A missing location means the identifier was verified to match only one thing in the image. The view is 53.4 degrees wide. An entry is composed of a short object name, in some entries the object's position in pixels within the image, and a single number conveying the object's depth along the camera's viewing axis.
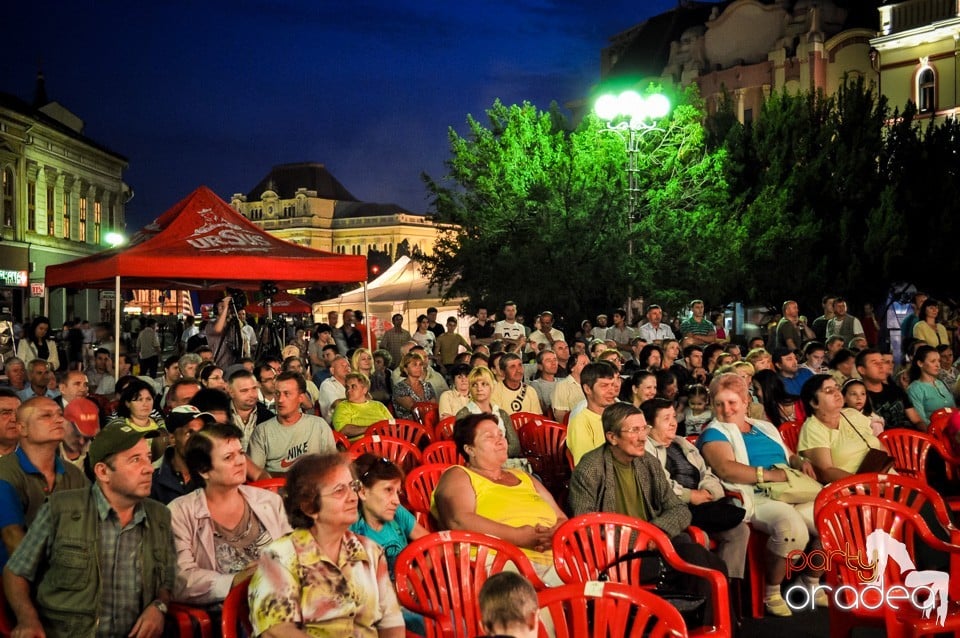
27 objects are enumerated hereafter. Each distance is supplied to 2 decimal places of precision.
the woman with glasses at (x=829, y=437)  6.57
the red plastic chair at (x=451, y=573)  4.17
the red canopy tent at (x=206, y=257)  11.52
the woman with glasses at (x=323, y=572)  3.27
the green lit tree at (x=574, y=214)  19.97
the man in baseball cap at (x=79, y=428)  6.27
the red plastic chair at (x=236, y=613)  3.56
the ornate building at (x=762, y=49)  36.91
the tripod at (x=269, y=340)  15.36
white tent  29.83
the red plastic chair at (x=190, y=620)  3.97
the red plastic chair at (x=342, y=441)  7.61
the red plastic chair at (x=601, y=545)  4.55
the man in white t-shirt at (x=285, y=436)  6.72
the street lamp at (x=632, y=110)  17.64
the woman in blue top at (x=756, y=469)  5.88
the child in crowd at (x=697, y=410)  7.94
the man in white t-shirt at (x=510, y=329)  15.55
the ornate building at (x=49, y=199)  39.69
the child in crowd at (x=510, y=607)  2.77
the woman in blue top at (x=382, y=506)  4.48
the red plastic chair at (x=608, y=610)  3.42
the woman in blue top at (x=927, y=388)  9.13
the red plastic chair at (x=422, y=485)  5.91
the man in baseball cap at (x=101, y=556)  3.79
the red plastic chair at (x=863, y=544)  4.56
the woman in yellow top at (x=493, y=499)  5.07
